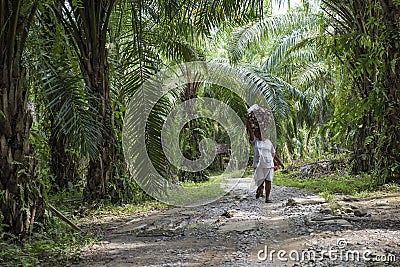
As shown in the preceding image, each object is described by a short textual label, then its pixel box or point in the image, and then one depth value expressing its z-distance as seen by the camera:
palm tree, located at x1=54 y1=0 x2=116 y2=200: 6.61
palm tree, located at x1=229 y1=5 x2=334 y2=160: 14.30
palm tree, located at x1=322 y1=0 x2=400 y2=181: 6.51
